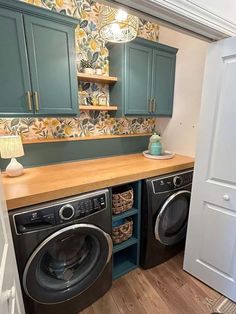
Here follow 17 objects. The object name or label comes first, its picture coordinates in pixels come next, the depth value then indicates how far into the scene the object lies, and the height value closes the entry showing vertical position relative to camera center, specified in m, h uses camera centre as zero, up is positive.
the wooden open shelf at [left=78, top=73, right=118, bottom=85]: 1.76 +0.34
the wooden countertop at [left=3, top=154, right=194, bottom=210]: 1.10 -0.48
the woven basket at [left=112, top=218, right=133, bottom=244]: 1.59 -1.02
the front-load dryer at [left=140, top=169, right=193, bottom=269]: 1.58 -0.93
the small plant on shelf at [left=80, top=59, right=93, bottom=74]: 1.81 +0.46
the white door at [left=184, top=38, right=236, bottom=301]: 1.23 -0.50
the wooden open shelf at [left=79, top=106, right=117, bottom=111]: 1.83 +0.05
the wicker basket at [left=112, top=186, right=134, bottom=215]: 1.51 -0.71
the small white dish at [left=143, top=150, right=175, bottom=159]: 2.01 -0.47
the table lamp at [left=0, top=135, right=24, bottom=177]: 1.40 -0.28
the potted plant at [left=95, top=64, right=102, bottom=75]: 1.88 +0.43
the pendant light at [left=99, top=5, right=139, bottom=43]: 1.33 +0.65
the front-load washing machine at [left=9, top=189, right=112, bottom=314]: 1.06 -0.93
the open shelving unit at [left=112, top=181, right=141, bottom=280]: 1.59 -1.20
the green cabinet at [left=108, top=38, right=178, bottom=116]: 1.82 +0.39
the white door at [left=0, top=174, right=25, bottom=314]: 0.59 -0.57
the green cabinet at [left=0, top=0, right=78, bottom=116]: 1.23 +0.37
